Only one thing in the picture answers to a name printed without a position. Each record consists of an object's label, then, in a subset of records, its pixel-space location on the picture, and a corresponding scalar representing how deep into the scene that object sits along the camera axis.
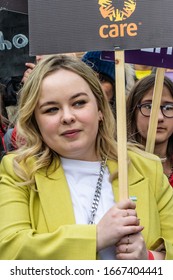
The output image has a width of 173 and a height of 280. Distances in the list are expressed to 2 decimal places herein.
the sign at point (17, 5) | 4.28
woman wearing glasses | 5.26
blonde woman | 3.59
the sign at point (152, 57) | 4.84
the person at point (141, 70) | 7.57
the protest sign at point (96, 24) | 3.79
